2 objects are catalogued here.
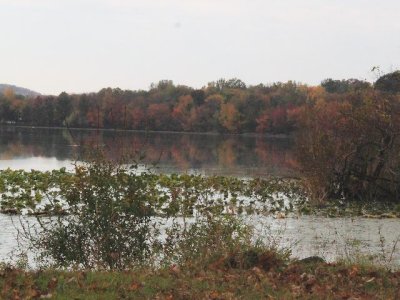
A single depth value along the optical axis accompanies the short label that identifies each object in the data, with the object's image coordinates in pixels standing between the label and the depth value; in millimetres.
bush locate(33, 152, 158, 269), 17739
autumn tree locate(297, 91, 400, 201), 39191
